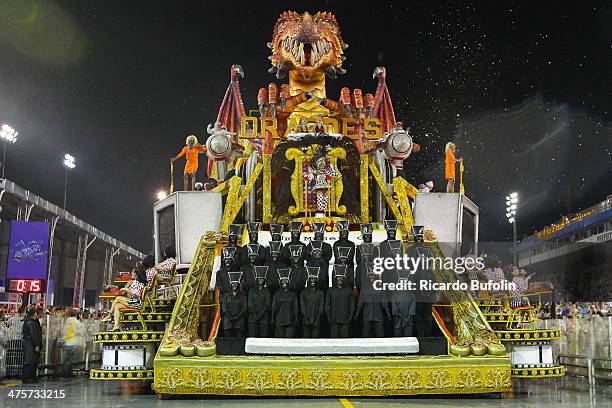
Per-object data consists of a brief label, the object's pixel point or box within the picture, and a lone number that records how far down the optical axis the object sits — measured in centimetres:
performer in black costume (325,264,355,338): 980
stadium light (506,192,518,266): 2262
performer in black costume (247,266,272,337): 984
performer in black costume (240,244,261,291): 1023
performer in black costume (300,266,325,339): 984
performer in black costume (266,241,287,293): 1026
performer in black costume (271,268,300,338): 976
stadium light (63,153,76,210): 3262
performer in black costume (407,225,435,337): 999
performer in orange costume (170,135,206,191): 1541
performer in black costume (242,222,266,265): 1070
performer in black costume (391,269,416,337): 976
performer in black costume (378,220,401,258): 1070
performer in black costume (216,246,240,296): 1015
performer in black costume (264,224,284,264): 1067
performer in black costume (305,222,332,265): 1083
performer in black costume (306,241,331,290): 1024
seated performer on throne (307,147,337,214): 1455
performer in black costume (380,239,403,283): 1013
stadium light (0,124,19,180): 2866
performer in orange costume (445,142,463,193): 1470
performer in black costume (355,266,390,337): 979
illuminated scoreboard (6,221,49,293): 1571
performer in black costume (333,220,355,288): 1019
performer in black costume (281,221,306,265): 1064
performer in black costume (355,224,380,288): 1031
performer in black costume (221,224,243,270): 1060
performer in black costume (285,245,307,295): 1020
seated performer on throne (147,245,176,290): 1264
